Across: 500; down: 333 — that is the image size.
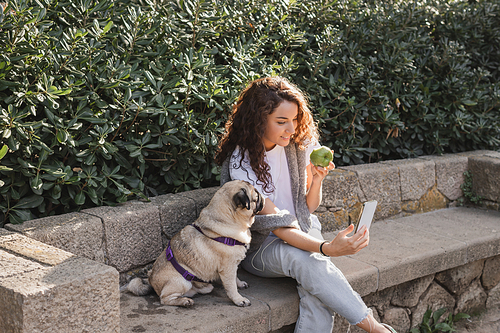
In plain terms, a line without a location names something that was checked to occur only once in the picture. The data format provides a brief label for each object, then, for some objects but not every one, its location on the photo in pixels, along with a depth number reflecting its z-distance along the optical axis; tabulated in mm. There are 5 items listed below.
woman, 2742
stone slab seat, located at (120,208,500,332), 2580
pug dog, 2697
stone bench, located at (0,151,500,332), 2674
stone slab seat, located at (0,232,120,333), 1850
